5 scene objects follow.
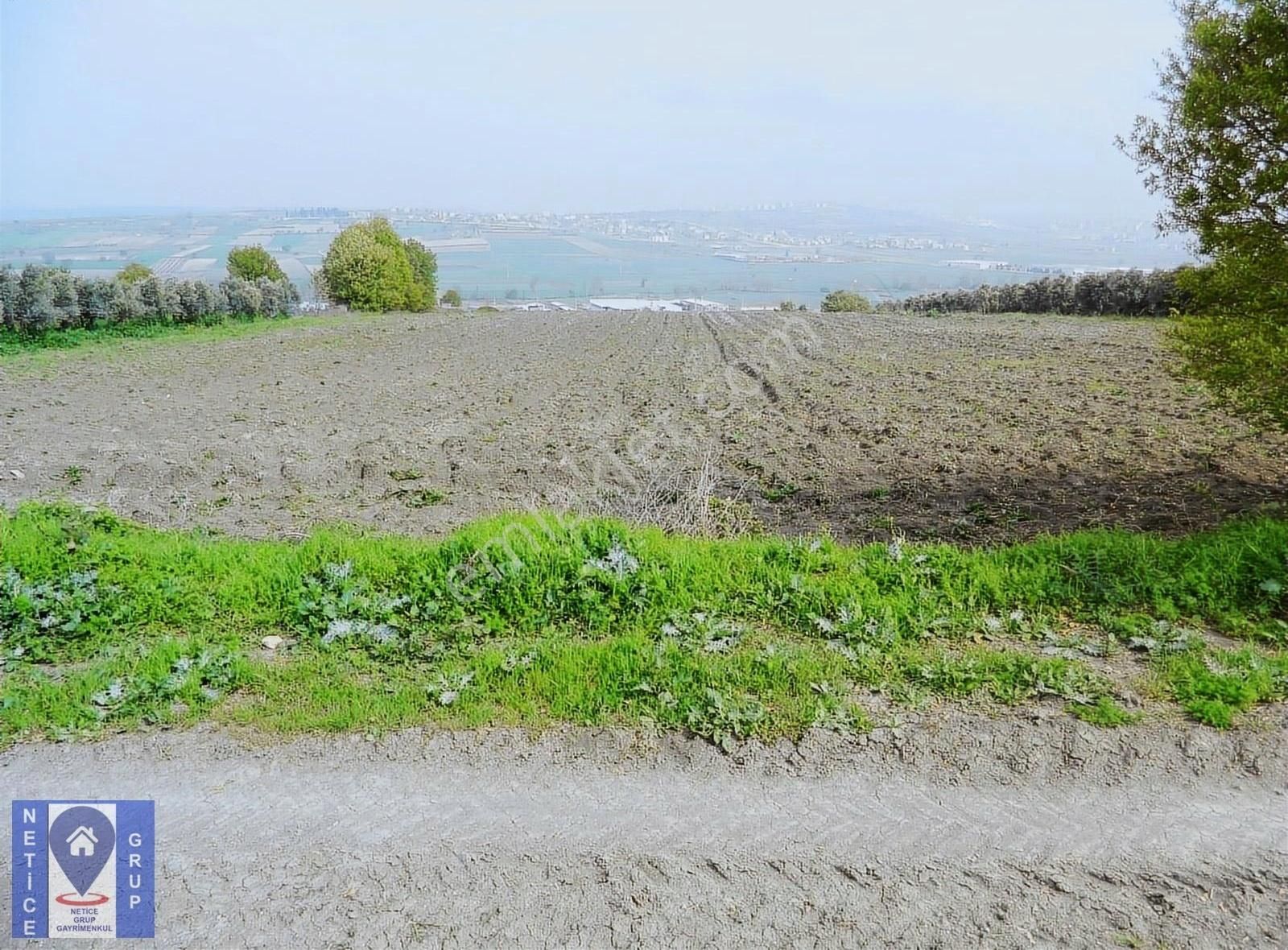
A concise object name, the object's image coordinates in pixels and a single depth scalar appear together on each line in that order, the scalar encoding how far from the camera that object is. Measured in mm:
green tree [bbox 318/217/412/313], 54812
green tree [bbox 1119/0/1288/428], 5883
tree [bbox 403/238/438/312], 63375
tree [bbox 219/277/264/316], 37472
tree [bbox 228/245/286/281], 52562
